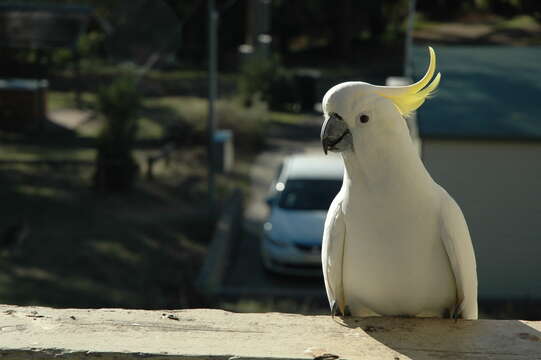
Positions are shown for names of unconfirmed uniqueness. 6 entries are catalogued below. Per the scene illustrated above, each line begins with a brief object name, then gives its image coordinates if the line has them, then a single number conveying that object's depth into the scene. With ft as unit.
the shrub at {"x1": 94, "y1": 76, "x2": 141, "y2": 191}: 36.47
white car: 28.17
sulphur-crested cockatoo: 8.39
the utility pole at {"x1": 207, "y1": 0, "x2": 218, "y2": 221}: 32.50
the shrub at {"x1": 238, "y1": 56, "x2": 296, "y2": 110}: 44.55
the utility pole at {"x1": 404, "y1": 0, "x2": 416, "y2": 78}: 49.36
